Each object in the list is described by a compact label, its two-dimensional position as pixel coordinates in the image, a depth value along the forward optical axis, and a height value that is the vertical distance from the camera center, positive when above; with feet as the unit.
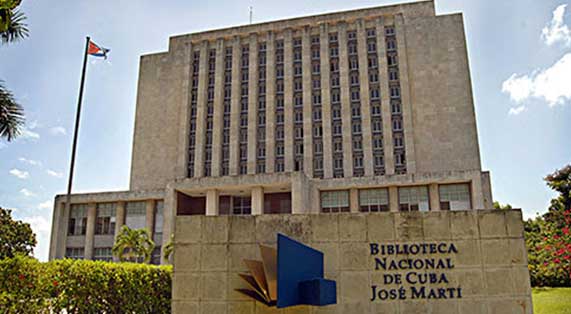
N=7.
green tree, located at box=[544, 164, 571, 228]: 98.60 +18.77
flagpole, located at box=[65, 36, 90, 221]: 77.92 +26.11
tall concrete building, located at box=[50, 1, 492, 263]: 147.43 +58.03
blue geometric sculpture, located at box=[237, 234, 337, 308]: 28.96 -0.10
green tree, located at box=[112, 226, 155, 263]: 119.65 +8.51
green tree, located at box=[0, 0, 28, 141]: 50.85 +18.60
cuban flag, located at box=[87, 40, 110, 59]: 90.84 +43.72
